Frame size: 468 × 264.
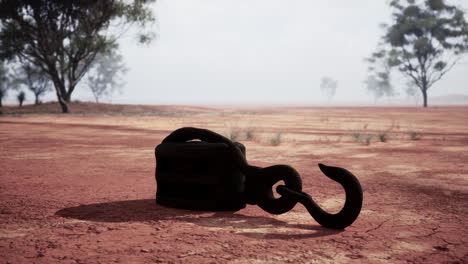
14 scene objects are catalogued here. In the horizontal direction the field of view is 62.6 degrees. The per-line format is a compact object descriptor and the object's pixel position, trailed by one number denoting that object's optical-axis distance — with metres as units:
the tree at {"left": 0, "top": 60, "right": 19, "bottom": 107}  63.38
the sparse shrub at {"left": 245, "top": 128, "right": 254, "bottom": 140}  12.01
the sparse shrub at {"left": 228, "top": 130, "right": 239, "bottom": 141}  11.43
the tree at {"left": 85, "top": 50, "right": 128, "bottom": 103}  86.56
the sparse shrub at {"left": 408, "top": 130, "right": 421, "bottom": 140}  12.34
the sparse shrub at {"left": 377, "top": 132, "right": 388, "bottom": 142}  11.70
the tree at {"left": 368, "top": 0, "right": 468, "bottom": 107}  49.38
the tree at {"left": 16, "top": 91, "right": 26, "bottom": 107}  44.56
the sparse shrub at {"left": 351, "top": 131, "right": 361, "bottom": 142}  11.62
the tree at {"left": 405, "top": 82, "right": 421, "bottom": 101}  146.15
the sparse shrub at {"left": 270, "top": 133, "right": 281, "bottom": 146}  10.46
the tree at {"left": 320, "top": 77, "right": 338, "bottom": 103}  166.48
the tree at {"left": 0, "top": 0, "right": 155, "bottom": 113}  27.35
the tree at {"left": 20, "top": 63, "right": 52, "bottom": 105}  57.69
